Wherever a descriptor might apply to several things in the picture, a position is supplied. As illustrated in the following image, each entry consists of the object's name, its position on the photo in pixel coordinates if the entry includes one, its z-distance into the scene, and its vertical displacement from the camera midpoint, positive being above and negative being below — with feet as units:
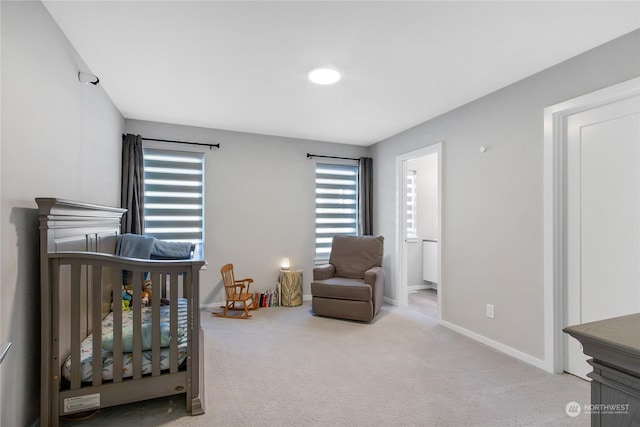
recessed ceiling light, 8.30 +3.86
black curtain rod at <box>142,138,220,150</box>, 12.84 +3.17
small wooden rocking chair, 12.69 -3.22
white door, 6.79 +0.04
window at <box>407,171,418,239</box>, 18.22 +0.72
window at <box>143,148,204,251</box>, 12.97 +0.93
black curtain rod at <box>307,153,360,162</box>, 15.59 +3.08
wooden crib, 5.45 -2.29
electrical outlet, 9.80 -2.94
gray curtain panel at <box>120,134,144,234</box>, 11.94 +1.18
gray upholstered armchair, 11.96 -2.62
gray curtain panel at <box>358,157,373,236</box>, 16.33 +1.11
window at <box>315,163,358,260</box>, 16.03 +0.73
